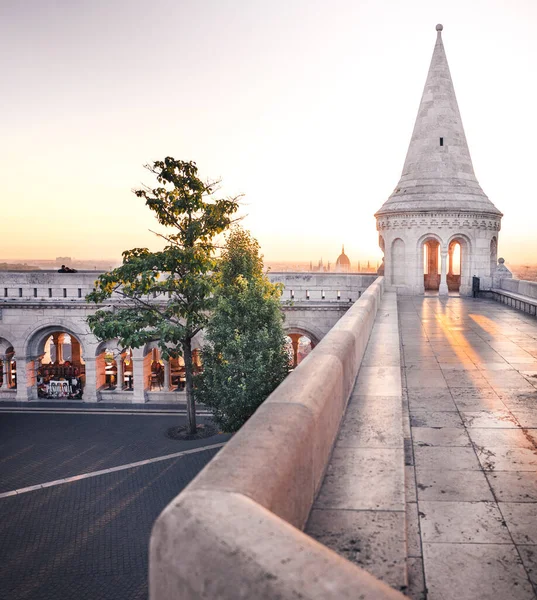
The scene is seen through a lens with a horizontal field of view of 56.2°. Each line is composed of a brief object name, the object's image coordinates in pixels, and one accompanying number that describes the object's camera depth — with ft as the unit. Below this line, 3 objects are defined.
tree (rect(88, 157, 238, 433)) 49.90
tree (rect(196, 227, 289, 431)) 50.65
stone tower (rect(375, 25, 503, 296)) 68.59
